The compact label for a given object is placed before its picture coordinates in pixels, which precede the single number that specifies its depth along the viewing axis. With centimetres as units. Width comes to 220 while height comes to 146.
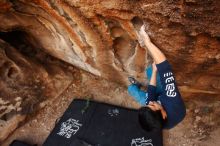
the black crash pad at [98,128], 314
